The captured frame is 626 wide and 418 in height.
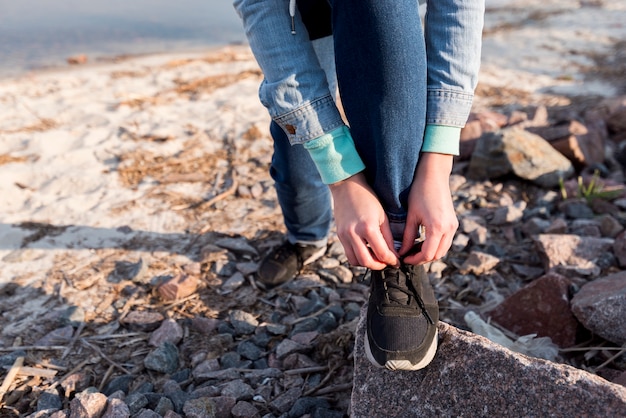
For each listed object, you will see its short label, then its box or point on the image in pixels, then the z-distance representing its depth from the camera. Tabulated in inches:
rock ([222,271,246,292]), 86.7
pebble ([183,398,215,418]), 58.4
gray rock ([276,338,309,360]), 70.2
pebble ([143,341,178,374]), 69.2
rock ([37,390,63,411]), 63.0
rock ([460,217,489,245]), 96.2
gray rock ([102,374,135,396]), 66.5
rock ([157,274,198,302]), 83.1
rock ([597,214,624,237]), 94.4
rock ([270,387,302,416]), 61.2
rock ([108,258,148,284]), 88.2
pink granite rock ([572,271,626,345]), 62.0
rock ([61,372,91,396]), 66.2
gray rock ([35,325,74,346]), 74.6
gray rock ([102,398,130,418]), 58.2
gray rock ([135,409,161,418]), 58.6
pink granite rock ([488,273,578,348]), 67.5
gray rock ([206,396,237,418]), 59.7
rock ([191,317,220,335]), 76.4
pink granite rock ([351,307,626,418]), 45.2
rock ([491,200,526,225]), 102.4
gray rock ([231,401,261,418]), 59.5
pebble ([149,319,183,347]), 74.2
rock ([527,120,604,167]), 122.7
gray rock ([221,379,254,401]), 63.1
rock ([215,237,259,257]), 95.8
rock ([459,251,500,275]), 87.4
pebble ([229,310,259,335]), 76.1
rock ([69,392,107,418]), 58.4
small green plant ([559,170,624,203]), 104.3
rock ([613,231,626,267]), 83.4
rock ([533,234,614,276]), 83.2
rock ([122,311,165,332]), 77.8
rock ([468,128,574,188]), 115.3
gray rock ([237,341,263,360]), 71.1
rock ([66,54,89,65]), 279.9
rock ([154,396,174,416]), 60.2
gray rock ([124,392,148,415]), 60.9
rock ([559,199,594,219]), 102.0
